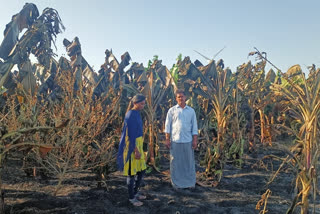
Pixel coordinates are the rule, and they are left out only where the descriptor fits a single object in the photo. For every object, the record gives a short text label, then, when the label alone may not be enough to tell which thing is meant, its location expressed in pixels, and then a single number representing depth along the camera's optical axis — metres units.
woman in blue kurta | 3.75
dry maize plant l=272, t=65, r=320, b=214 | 2.64
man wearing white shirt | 4.48
